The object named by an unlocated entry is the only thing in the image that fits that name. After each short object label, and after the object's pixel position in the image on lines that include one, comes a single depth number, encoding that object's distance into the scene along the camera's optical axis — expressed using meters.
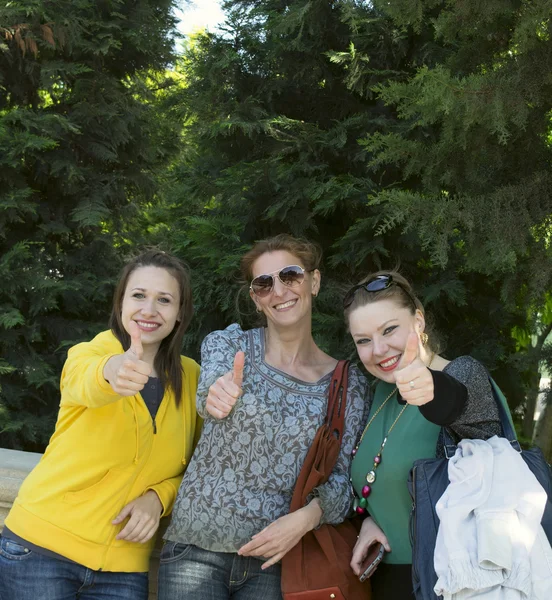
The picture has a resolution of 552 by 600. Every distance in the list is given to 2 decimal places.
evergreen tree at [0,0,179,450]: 4.89
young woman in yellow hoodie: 2.39
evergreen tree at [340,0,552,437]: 2.93
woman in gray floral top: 2.36
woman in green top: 2.09
